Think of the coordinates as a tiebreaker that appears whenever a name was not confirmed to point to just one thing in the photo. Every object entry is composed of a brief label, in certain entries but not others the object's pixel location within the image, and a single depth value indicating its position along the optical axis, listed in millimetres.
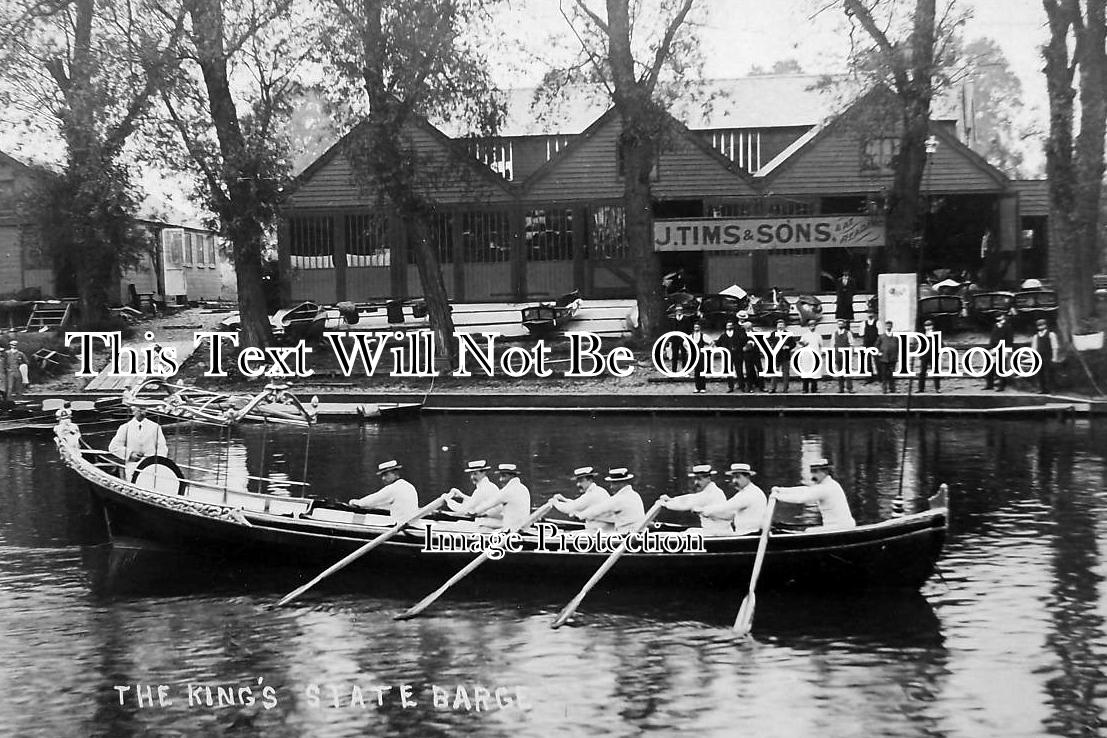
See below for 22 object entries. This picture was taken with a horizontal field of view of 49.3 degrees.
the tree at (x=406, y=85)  34250
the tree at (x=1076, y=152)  31906
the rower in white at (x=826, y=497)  15445
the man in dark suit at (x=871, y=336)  33406
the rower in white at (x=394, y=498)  17078
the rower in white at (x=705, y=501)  15977
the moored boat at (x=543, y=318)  39156
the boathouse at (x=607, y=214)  45125
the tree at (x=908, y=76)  34469
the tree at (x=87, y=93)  35312
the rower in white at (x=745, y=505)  15828
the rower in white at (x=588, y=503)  16359
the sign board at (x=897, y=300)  33375
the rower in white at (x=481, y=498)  16812
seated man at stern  20422
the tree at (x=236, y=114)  35188
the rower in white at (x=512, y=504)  16641
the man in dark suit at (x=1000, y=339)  32969
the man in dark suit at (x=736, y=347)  33312
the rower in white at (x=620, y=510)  16219
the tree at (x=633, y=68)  36406
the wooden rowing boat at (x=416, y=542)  15203
